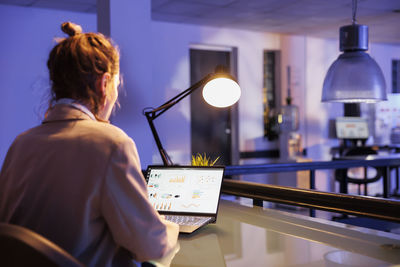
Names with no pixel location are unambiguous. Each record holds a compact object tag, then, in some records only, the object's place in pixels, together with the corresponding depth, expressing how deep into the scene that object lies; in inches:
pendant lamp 97.6
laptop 67.0
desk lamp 79.4
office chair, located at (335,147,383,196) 157.2
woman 38.9
